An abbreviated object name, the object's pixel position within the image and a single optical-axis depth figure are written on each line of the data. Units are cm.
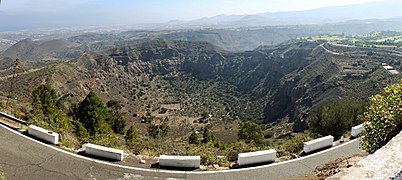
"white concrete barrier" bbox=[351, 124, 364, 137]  1279
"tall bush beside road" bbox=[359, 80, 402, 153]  714
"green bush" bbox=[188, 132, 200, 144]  3481
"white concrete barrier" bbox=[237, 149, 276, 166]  1002
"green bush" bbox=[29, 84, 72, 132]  1268
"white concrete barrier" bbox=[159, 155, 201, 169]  972
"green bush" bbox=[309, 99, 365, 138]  1714
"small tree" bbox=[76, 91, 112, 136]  2928
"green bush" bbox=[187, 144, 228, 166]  1036
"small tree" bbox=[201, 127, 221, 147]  3448
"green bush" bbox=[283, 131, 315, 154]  1162
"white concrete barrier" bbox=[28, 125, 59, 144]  1080
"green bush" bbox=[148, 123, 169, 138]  4778
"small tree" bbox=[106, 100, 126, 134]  3955
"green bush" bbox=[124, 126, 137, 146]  3154
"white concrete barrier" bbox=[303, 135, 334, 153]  1116
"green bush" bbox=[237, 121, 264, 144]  3047
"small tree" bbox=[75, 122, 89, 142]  2202
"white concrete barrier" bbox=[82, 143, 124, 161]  999
